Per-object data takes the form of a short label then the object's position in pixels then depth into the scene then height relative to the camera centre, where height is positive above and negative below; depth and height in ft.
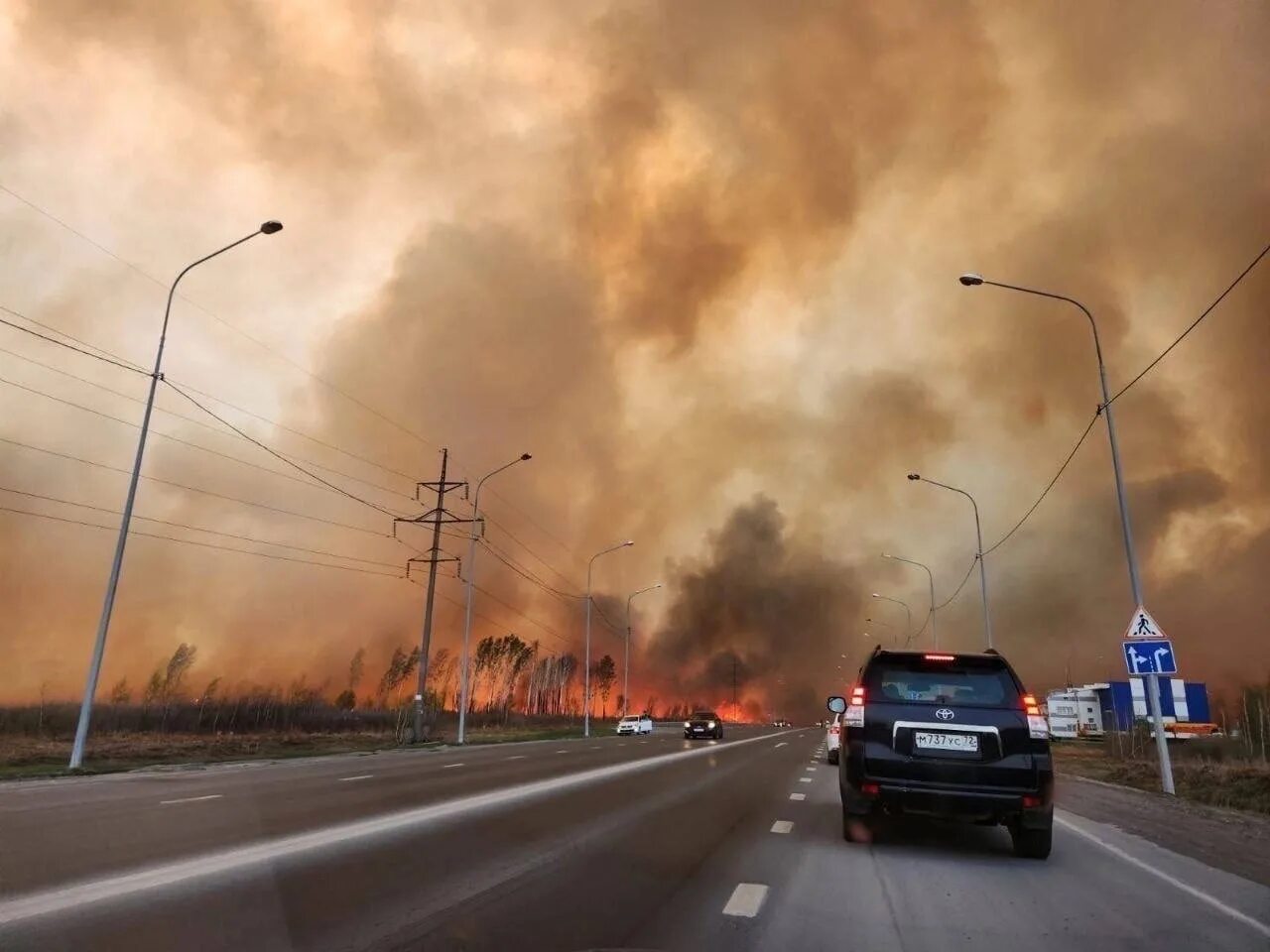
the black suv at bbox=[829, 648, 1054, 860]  27.94 -0.99
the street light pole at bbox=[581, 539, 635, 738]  196.87 +3.41
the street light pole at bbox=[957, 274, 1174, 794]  61.05 +14.63
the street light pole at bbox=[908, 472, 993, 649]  131.54 +24.00
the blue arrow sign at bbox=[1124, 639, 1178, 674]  61.26 +4.70
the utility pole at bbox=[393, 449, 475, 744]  134.82 +18.55
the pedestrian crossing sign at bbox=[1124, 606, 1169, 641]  62.59 +6.98
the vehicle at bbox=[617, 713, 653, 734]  211.41 -4.40
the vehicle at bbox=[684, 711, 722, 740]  178.70 -3.56
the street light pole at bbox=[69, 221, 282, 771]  70.74 +9.79
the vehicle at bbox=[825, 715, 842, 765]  83.83 -3.03
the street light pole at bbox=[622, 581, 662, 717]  233.60 +7.15
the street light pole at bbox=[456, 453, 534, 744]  136.24 +7.02
